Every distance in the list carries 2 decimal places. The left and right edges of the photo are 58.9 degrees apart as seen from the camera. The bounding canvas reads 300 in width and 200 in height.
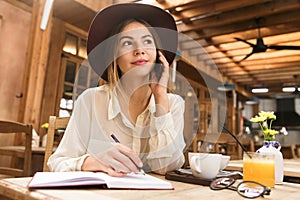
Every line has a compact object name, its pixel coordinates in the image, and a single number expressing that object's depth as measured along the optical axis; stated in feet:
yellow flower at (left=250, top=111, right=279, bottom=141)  3.34
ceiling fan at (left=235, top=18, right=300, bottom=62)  14.54
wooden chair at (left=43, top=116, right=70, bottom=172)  4.42
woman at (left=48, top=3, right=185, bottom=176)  3.57
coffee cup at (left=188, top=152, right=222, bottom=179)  2.68
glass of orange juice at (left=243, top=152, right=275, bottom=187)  2.63
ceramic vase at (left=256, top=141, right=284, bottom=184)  3.01
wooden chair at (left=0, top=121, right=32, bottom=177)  6.50
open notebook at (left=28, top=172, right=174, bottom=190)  1.98
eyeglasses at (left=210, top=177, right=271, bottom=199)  2.12
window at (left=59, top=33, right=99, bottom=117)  14.35
